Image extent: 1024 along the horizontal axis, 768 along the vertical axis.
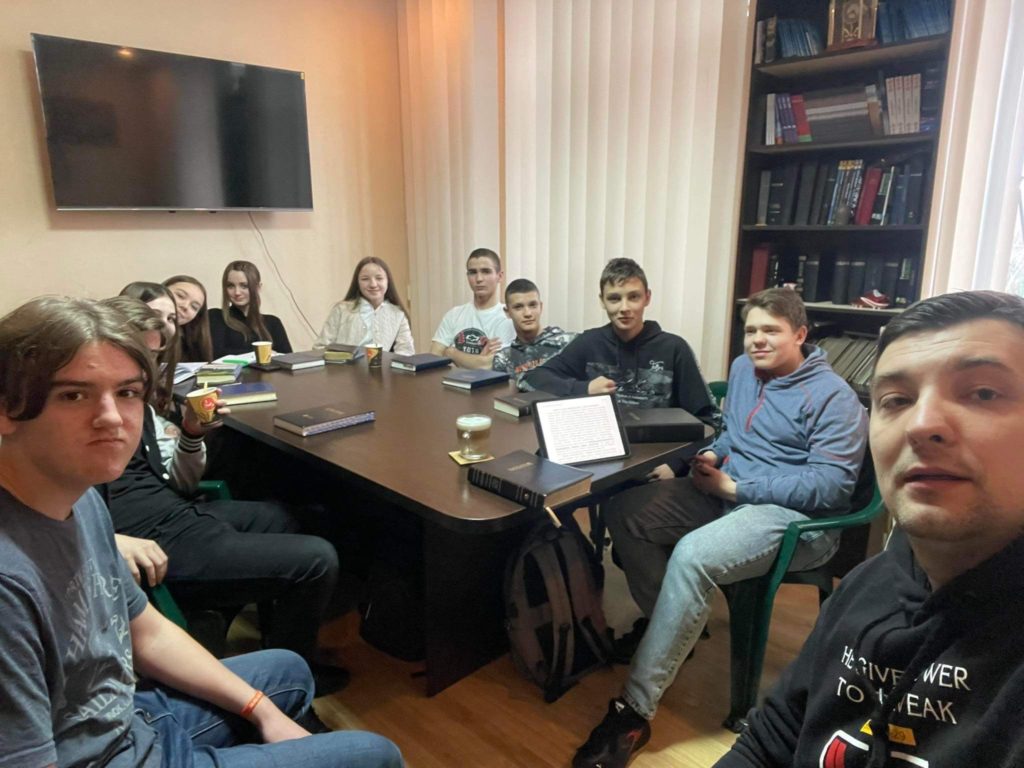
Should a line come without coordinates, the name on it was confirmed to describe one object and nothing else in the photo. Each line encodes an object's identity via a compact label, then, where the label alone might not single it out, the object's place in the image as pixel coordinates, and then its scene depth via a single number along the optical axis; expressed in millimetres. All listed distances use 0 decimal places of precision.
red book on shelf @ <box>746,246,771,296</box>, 2922
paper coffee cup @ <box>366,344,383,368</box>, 2875
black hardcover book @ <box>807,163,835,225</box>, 2719
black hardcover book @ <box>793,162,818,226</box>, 2734
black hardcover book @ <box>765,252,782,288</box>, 2908
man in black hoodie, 669
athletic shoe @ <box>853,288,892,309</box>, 2637
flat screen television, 3291
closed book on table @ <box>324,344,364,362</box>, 2996
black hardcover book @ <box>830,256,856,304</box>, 2748
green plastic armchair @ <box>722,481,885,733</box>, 1643
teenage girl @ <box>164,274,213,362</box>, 2822
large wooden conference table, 1433
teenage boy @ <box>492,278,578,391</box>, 2947
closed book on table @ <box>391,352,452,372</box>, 2816
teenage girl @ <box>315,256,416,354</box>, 3607
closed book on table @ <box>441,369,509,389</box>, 2441
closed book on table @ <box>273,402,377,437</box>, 1876
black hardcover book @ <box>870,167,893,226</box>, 2543
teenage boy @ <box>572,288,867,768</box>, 1619
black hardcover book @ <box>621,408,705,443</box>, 1814
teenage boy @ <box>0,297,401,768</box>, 759
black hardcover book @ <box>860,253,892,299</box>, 2666
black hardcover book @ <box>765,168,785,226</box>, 2822
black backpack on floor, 1855
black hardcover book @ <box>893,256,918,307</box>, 2580
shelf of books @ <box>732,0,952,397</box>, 2434
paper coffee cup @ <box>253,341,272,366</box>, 2840
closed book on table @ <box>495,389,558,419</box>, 2041
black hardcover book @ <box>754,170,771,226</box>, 2850
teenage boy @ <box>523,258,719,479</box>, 2287
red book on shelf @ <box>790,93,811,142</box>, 2707
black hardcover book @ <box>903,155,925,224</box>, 2471
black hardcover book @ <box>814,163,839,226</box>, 2697
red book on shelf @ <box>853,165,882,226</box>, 2574
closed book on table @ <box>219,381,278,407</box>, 2230
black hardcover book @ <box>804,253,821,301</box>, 2805
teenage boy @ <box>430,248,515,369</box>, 3447
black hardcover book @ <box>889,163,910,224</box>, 2506
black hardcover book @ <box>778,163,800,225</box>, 2779
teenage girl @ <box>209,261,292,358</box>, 3398
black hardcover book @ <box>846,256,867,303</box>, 2703
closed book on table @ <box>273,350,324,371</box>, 2836
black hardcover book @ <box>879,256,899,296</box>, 2629
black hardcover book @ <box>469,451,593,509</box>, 1374
